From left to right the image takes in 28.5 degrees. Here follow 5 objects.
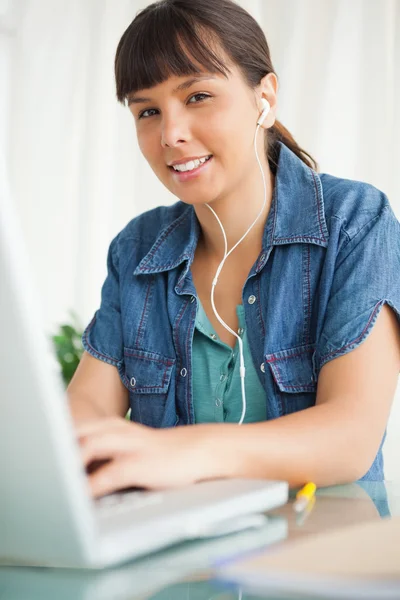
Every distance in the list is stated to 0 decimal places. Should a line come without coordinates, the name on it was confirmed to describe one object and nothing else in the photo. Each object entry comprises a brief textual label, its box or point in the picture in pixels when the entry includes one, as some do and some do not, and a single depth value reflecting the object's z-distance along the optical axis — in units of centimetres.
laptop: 47
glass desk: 53
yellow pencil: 84
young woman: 125
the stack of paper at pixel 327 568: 48
